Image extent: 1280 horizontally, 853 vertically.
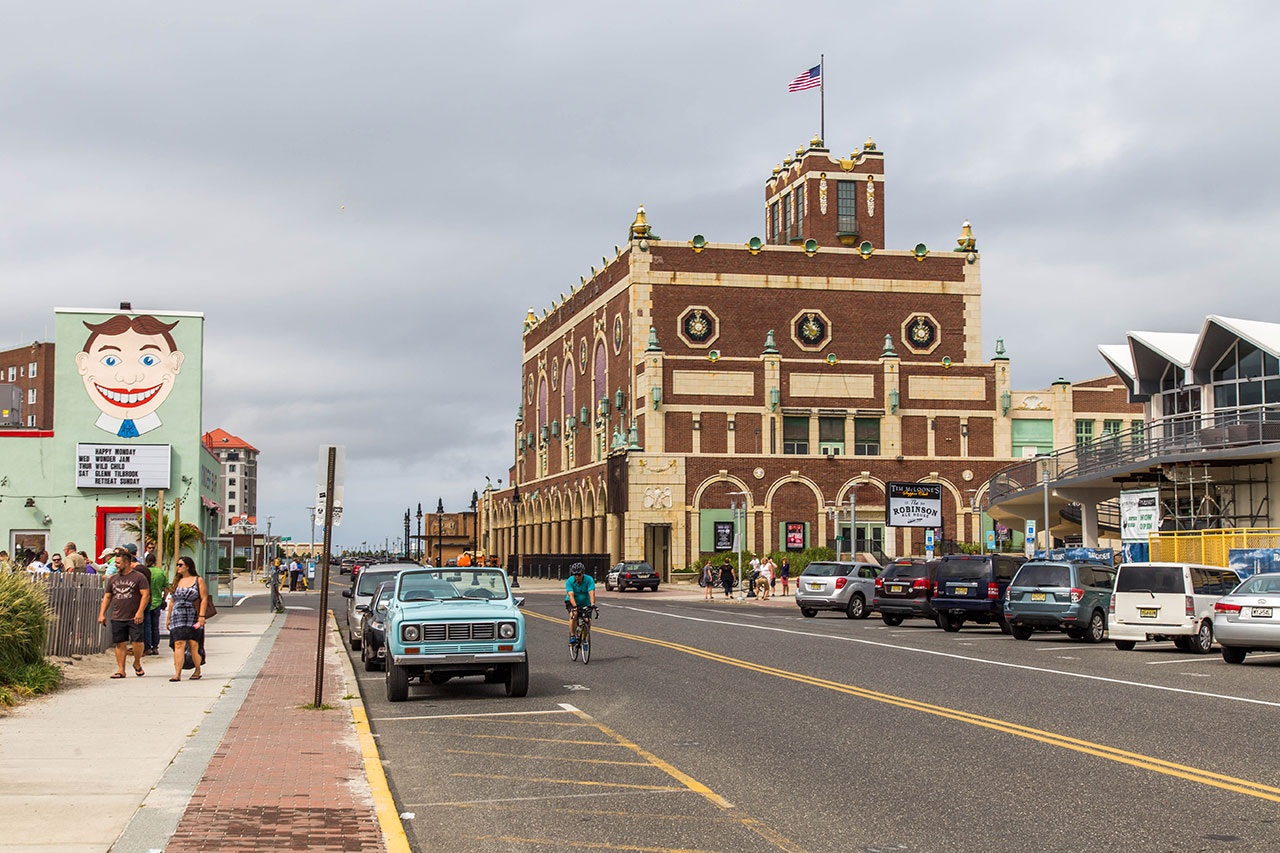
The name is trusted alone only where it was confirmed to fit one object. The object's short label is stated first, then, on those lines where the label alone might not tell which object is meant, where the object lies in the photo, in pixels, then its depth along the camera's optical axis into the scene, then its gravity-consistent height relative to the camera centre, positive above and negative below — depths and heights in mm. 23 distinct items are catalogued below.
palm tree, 35125 -55
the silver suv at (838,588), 39812 -1681
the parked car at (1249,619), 20703 -1347
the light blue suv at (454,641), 15648 -1288
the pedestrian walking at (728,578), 56938 -1970
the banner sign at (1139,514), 39062 +548
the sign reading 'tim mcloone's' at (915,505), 53375 +1100
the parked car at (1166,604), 24219 -1300
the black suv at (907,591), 33750 -1508
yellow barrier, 35625 -297
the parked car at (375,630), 18500 -1503
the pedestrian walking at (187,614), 17922 -1117
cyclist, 20750 -929
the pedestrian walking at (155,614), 21875 -1361
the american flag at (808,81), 73975 +25090
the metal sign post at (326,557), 14852 -286
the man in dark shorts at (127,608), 18516 -1067
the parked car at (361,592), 24031 -1094
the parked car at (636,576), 65875 -2192
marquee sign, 35344 +1706
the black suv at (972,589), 31484 -1336
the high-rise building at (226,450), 192625 +11910
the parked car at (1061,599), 27094 -1362
